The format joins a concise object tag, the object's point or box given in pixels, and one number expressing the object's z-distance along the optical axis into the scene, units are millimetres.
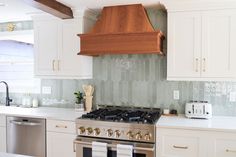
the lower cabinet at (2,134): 3308
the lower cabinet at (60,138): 3000
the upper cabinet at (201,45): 2719
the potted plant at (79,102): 3464
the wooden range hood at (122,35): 2828
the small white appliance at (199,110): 2891
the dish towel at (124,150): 2612
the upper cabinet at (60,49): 3271
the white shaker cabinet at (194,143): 2455
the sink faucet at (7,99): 3920
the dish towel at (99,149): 2705
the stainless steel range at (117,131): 2623
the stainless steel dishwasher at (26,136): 3133
